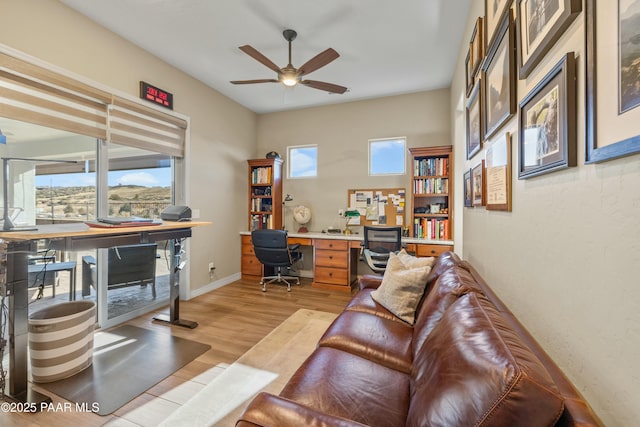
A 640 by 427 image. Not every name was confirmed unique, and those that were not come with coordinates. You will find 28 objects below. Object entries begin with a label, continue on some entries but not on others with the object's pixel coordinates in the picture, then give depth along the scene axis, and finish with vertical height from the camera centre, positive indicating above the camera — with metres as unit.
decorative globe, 4.76 -0.03
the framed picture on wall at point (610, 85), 0.60 +0.32
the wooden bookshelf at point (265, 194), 4.76 +0.34
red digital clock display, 3.06 +1.35
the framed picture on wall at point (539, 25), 0.85 +0.68
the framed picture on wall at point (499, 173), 1.41 +0.24
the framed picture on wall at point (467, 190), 2.37 +0.23
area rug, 1.62 -1.17
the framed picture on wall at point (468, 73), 2.36 +1.29
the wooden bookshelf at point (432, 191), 3.84 +0.34
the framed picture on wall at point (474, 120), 1.99 +0.75
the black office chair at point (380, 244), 3.57 -0.39
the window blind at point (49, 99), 2.08 +0.94
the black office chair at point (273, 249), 3.91 -0.52
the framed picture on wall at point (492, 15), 1.46 +1.19
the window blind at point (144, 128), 2.81 +0.95
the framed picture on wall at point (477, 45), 1.95 +1.25
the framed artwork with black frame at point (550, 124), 0.83 +0.33
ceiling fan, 2.50 +1.43
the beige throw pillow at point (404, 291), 1.94 -0.56
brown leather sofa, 0.63 -0.51
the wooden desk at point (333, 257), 4.10 -0.66
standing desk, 1.64 -0.35
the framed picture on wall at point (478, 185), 1.90 +0.22
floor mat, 1.81 -1.19
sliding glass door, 2.29 +0.10
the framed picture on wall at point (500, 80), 1.34 +0.75
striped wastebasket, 1.87 -0.92
